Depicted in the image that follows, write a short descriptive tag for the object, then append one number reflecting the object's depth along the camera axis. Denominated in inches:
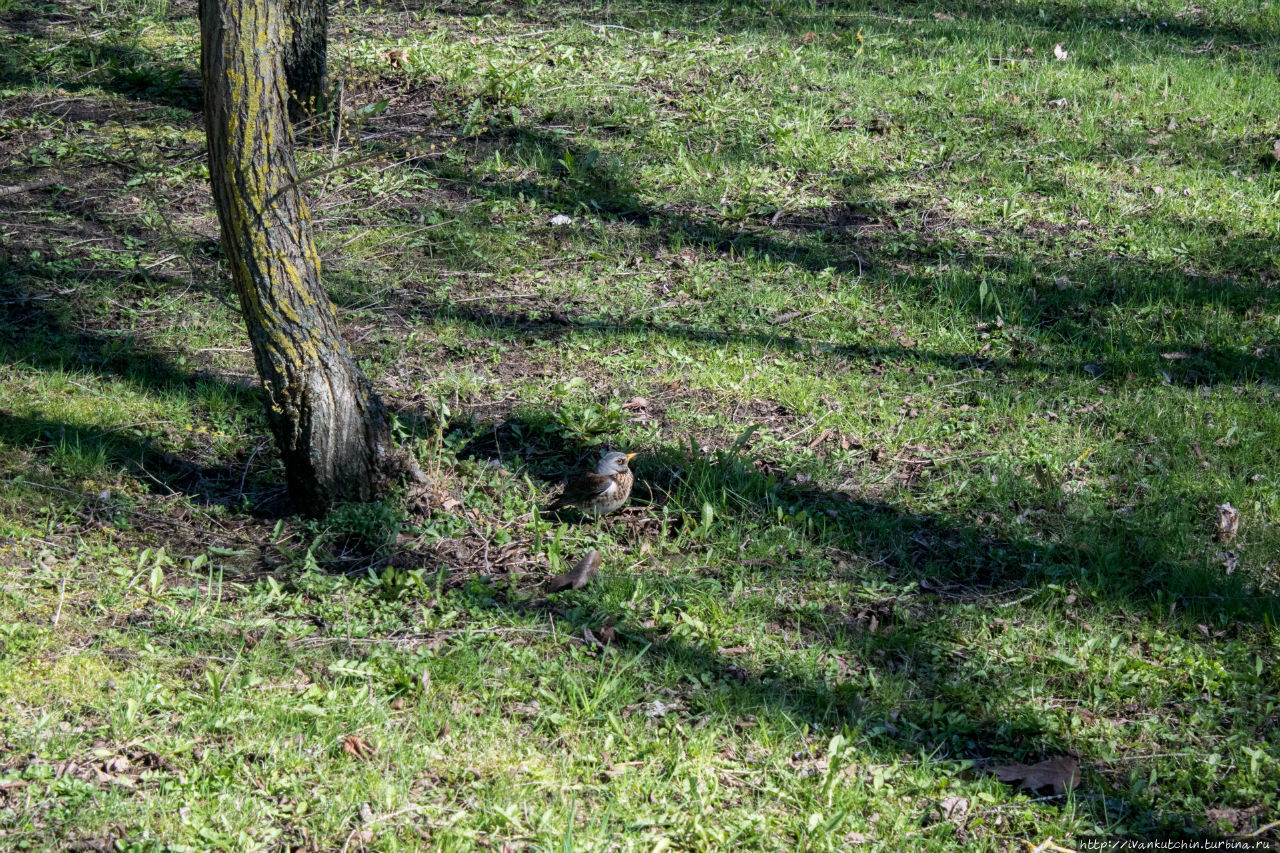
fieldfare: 362.0
